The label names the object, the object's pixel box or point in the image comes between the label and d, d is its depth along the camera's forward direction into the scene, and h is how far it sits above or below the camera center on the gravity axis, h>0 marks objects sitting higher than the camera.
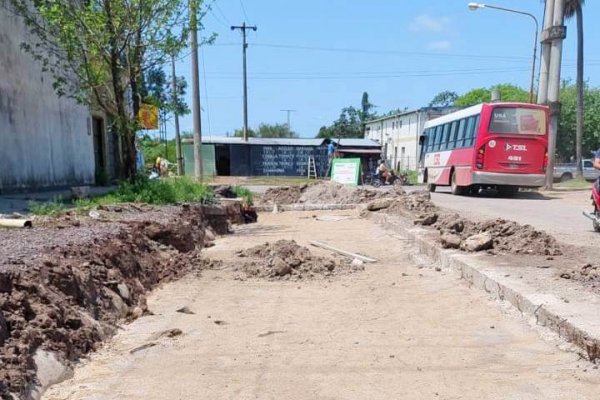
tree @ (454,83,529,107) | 62.72 +5.55
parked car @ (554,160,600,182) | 36.14 -2.00
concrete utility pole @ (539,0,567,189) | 20.77 +3.04
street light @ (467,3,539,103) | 25.84 +6.01
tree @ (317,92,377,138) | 82.94 +2.67
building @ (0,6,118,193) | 12.82 +0.54
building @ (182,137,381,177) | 43.34 -0.96
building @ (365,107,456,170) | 49.00 +1.01
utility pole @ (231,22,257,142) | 45.19 +7.67
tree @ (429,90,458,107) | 84.88 +6.81
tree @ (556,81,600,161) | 50.22 +1.51
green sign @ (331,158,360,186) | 28.06 -1.38
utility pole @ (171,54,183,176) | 34.12 -0.36
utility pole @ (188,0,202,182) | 23.38 +1.25
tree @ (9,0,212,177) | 12.01 +2.24
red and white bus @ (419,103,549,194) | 18.72 -0.11
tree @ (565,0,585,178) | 34.53 +5.10
